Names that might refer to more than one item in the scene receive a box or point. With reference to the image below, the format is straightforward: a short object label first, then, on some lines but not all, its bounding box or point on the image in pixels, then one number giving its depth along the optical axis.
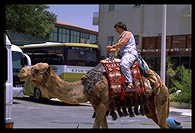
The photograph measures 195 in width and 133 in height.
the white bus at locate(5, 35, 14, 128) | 7.43
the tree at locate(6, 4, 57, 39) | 34.50
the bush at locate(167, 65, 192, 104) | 18.74
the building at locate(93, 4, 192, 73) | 28.73
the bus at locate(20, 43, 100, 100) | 23.20
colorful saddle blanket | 7.92
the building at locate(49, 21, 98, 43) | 54.88
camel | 7.65
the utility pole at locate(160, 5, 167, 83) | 19.98
